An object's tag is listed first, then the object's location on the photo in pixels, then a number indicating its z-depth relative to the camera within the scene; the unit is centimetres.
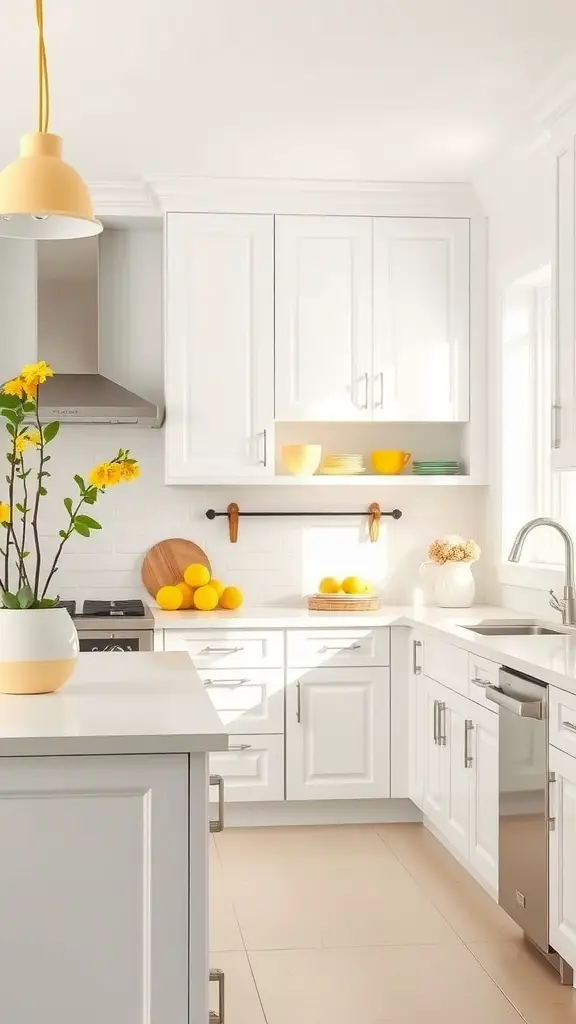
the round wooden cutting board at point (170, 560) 514
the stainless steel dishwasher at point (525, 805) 301
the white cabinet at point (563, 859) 281
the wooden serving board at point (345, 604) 488
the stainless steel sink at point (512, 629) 427
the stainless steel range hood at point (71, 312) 494
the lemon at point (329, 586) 504
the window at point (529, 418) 464
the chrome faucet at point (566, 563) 390
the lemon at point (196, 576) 491
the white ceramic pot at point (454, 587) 493
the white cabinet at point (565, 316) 356
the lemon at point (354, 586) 500
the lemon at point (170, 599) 487
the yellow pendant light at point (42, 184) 229
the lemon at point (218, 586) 492
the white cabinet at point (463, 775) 350
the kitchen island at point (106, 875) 190
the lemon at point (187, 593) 495
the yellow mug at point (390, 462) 507
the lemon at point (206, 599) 484
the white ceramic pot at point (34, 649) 229
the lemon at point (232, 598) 489
